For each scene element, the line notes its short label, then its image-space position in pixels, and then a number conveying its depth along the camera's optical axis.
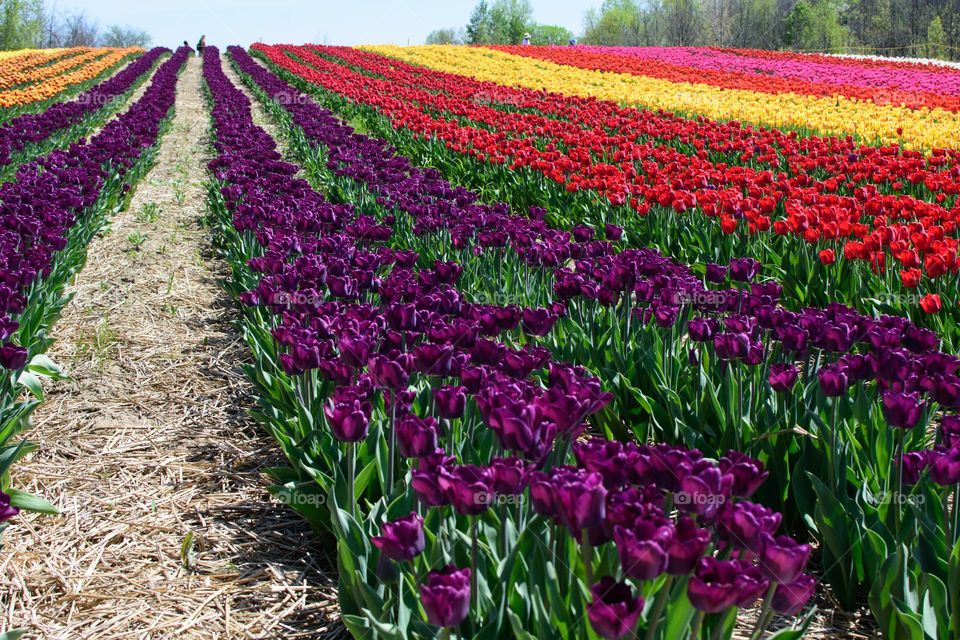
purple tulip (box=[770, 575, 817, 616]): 1.53
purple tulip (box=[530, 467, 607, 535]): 1.55
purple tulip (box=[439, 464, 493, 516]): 1.74
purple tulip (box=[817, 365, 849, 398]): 2.56
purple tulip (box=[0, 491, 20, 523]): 1.82
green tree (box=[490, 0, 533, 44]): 67.78
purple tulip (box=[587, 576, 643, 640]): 1.43
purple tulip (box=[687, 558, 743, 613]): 1.41
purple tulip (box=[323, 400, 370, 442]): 2.13
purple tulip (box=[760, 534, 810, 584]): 1.48
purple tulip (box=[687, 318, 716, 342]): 3.19
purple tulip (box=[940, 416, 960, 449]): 2.22
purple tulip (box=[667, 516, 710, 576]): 1.46
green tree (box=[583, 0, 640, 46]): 73.56
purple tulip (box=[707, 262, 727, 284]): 4.00
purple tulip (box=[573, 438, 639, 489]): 1.75
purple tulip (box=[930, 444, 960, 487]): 2.04
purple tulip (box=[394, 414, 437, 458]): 1.98
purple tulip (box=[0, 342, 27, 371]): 3.01
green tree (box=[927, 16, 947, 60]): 48.50
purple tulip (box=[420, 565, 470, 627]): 1.56
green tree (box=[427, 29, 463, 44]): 100.00
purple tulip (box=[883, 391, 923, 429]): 2.26
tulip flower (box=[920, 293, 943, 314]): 3.91
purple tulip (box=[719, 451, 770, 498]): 1.73
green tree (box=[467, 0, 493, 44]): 72.62
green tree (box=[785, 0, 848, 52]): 54.53
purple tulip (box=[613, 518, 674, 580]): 1.45
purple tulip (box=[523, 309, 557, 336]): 3.01
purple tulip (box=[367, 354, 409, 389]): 2.40
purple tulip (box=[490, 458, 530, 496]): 1.78
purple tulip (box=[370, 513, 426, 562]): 1.76
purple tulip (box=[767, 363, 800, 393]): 2.76
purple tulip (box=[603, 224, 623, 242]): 5.27
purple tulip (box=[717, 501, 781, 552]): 1.56
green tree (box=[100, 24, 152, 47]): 102.94
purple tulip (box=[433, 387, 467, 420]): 2.28
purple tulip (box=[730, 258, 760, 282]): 4.04
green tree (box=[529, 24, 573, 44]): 84.81
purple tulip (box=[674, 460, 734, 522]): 1.63
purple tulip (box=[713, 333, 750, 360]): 2.97
